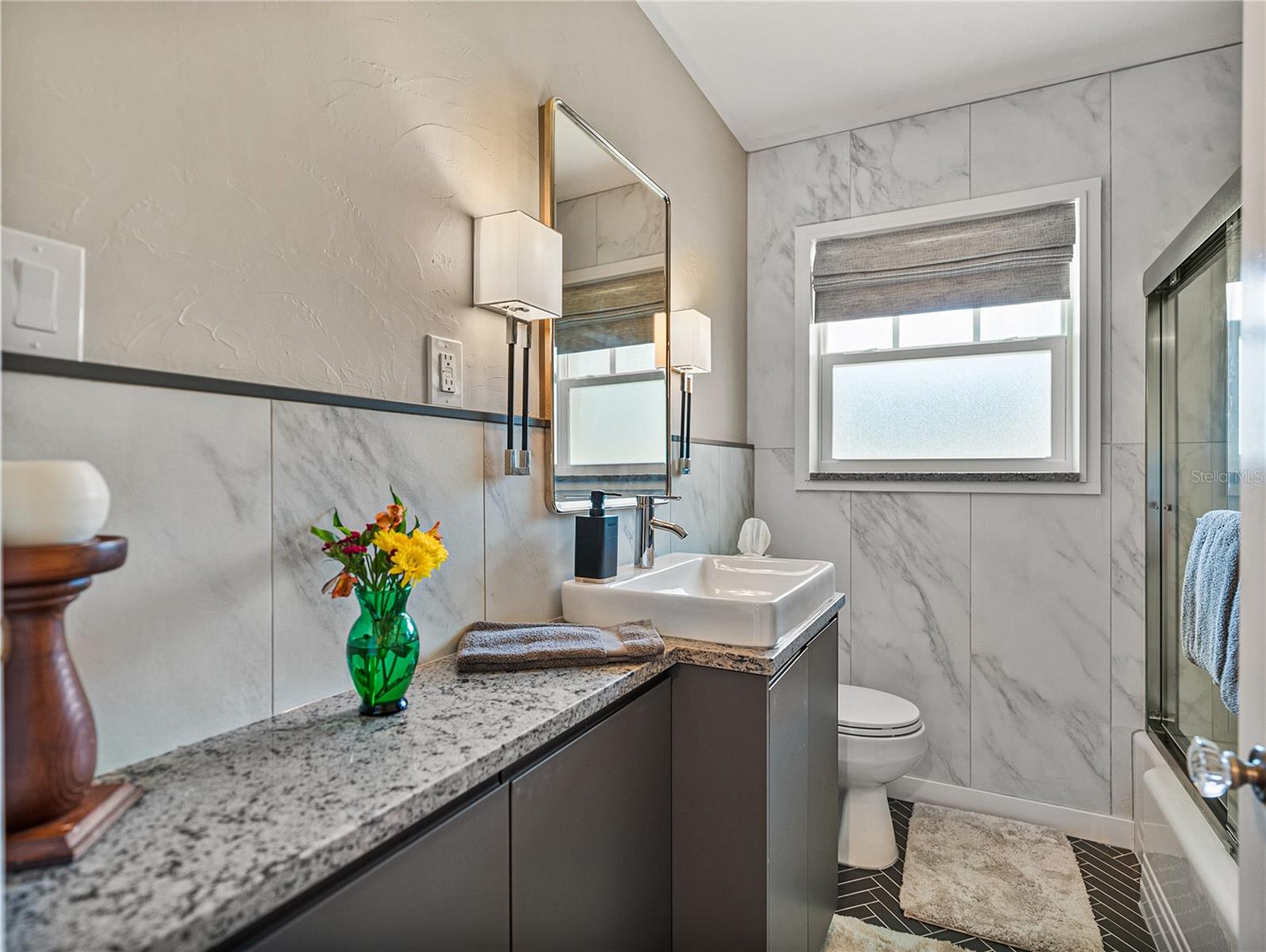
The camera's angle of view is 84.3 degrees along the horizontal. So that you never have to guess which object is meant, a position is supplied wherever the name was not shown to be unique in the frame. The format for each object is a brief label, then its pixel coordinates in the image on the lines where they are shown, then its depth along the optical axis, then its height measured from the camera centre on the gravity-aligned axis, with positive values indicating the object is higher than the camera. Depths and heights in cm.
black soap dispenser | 160 -16
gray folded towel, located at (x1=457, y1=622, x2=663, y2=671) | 117 -30
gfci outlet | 127 +19
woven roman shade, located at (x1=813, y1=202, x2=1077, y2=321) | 241 +78
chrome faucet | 191 -16
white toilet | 212 -88
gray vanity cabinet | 131 -64
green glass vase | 95 -24
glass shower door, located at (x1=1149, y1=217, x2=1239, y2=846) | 155 +10
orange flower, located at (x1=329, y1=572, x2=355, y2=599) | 95 -15
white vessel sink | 135 -27
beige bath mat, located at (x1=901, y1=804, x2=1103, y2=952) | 185 -119
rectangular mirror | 162 +40
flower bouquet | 94 -16
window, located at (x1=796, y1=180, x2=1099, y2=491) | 239 +49
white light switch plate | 72 +19
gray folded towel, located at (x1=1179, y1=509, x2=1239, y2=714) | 143 -26
